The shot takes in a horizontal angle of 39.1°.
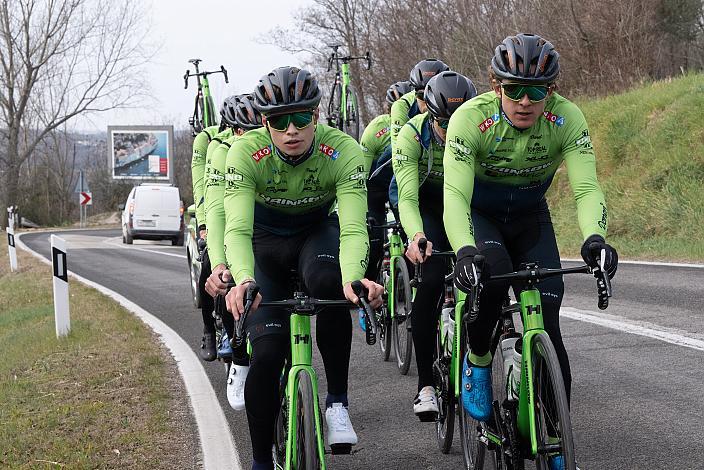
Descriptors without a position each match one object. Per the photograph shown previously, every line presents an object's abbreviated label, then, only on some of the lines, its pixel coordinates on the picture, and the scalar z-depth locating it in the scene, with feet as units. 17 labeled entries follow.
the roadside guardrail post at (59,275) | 33.68
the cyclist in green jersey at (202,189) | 26.99
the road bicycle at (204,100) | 53.52
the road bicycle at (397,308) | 25.16
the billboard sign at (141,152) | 229.86
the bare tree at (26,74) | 182.09
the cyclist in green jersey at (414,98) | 23.95
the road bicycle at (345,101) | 58.90
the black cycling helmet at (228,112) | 25.17
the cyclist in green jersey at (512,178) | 14.37
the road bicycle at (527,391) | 12.56
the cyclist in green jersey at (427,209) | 18.71
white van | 106.42
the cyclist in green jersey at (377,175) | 30.12
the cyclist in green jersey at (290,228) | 14.67
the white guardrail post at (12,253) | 73.93
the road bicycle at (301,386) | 13.06
